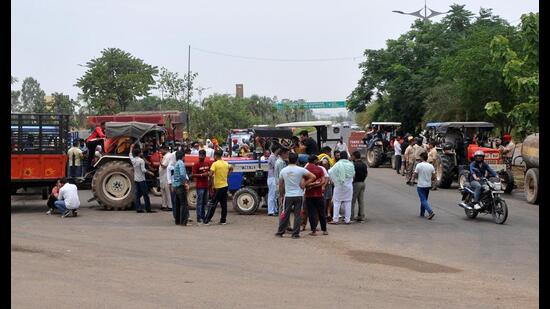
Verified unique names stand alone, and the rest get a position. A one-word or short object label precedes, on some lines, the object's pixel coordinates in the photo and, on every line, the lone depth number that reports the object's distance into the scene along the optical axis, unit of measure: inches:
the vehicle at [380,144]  1332.4
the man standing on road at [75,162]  762.7
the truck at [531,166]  754.8
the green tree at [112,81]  1963.6
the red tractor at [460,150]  869.8
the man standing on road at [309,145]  693.9
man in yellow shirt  589.0
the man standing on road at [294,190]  523.5
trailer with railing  689.6
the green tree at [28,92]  3716.8
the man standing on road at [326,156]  646.5
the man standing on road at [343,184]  593.9
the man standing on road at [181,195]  595.5
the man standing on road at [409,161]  998.9
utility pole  1984.5
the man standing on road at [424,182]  635.5
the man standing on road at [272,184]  649.6
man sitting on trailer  770.8
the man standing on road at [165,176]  679.1
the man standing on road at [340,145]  955.5
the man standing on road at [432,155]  946.1
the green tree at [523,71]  829.2
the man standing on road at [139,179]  677.3
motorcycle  602.5
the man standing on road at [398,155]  1179.1
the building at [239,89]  4852.4
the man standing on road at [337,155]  627.4
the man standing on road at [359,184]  620.1
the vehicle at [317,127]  860.0
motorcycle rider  619.2
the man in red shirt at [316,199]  538.9
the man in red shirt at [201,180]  597.0
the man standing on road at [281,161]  614.9
